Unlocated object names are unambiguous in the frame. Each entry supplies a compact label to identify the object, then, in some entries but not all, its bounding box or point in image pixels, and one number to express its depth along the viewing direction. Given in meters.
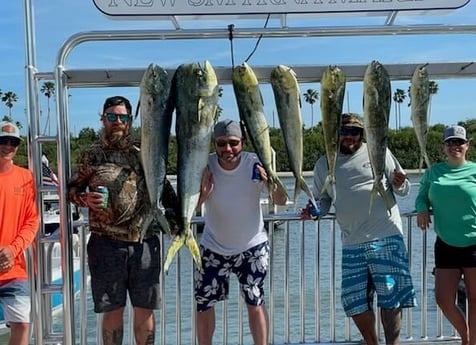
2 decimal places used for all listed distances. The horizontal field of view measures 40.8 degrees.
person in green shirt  4.38
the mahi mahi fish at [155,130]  3.65
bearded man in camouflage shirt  3.89
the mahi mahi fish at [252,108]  3.63
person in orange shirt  4.10
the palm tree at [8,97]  61.37
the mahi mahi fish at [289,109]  3.62
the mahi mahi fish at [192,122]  3.62
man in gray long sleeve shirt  4.20
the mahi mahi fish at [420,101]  3.77
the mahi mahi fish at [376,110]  3.71
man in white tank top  4.07
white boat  4.37
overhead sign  3.84
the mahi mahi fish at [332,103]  3.68
